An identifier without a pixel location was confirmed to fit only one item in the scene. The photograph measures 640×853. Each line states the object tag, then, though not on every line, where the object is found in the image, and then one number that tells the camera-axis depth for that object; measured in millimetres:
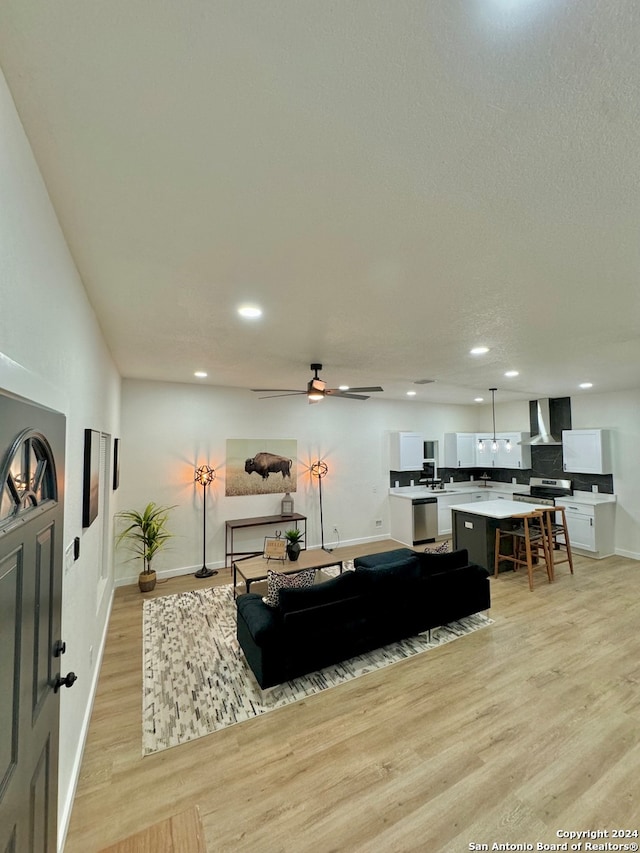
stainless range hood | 6781
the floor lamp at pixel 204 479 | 5272
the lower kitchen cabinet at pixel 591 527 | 5805
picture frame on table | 4366
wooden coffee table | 3956
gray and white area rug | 2465
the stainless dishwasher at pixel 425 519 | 6582
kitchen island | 5156
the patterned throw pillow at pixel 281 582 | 2925
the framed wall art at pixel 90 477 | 2279
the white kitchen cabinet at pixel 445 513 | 7031
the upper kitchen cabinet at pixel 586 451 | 6039
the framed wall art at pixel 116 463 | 4113
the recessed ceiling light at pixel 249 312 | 2434
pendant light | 7092
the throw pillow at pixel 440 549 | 3793
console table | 5376
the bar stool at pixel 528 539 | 4746
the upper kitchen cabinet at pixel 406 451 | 7016
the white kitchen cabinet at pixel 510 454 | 7121
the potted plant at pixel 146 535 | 4656
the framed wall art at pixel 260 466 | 5648
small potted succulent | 4391
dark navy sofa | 2678
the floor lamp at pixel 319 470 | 6324
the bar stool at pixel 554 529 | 5012
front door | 876
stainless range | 6430
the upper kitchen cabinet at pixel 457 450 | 7703
